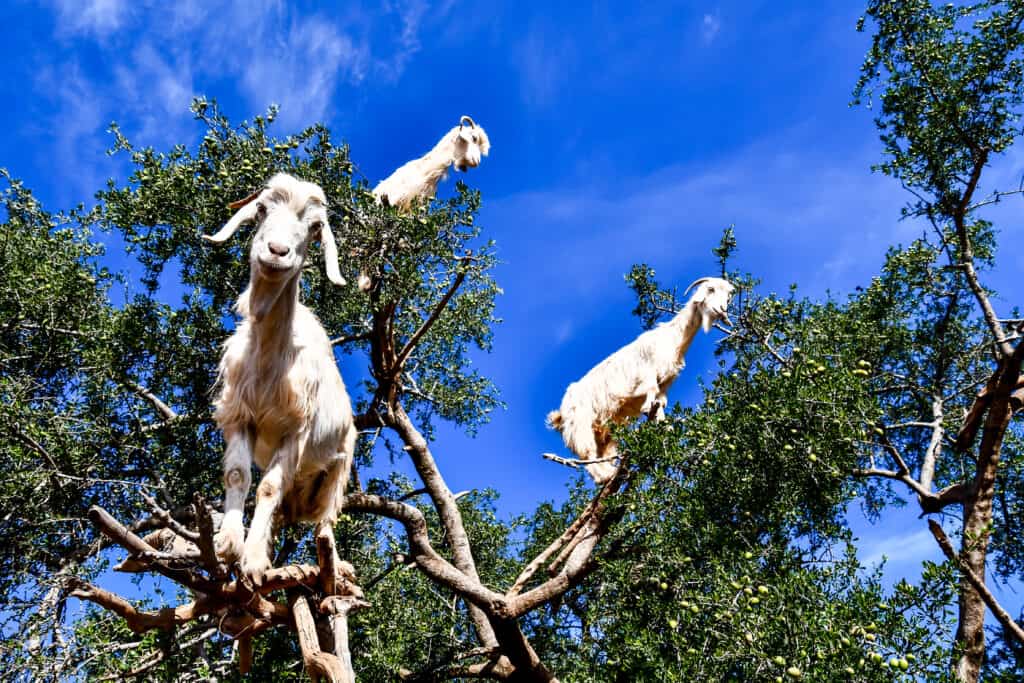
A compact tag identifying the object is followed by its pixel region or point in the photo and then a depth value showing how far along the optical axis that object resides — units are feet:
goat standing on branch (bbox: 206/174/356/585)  14.08
